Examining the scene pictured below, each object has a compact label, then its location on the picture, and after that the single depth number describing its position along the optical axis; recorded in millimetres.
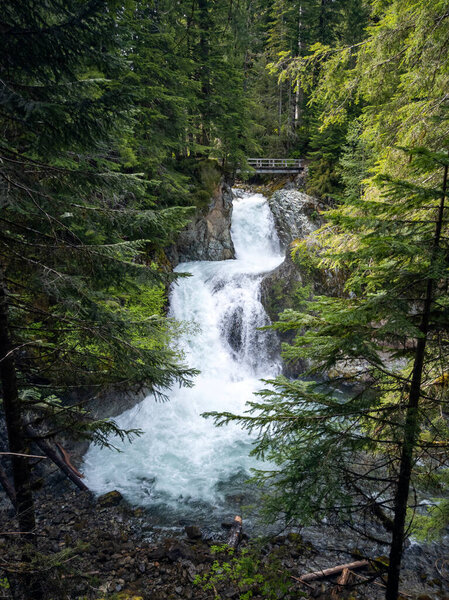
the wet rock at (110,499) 7168
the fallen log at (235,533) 6012
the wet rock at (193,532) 6256
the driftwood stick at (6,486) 3605
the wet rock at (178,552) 5617
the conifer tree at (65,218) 3076
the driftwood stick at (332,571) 5080
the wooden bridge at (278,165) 24966
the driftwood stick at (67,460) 7721
